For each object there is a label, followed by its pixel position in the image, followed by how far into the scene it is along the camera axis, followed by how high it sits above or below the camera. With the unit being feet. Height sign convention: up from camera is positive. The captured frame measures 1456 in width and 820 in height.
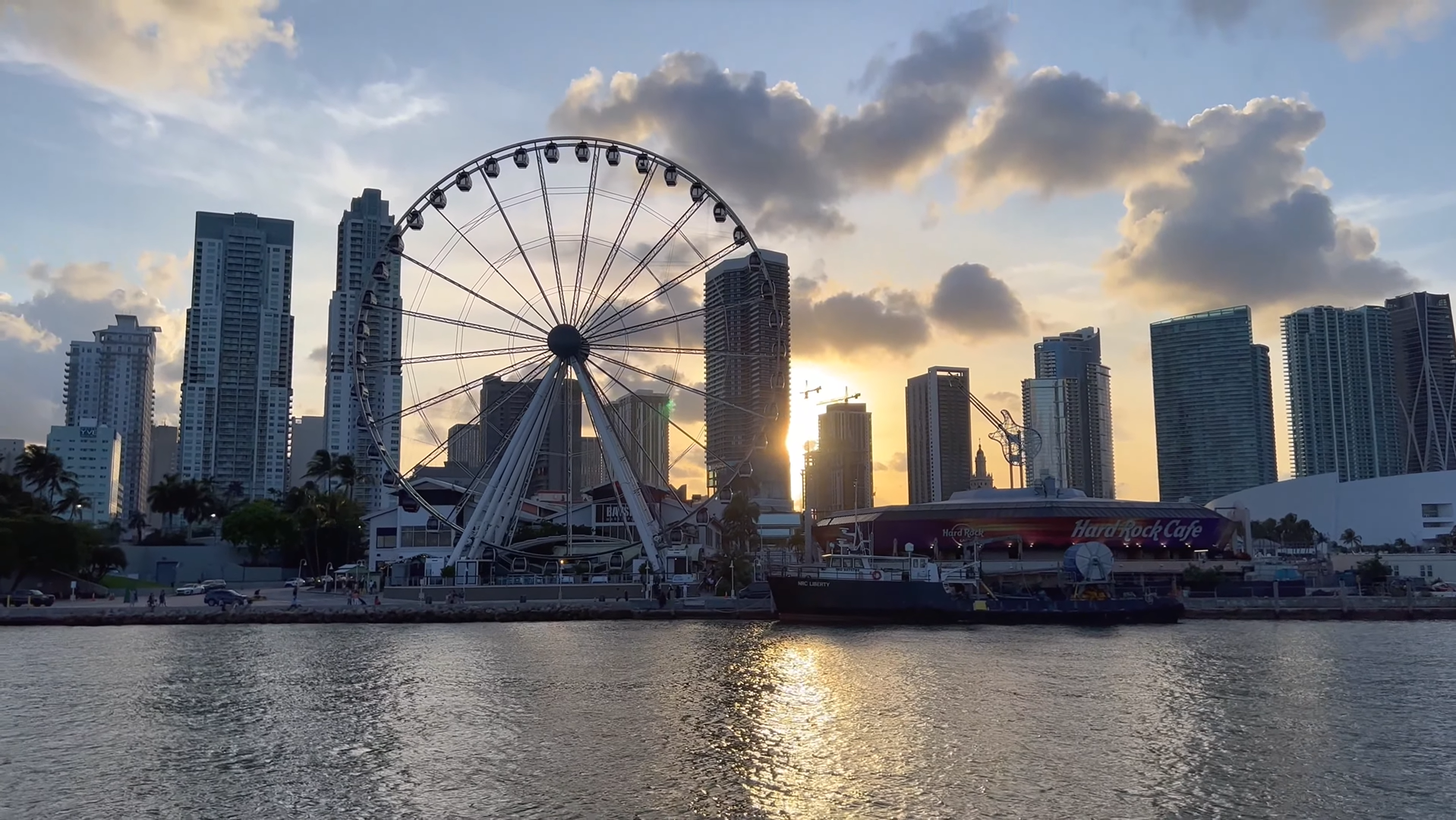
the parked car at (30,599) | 268.21 -11.11
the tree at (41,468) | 427.74 +32.30
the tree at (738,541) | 306.35 +1.79
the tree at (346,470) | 476.54 +34.09
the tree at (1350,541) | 596.70 +0.31
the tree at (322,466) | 486.38 +36.61
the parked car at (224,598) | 257.96 -10.88
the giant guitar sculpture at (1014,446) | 486.38 +43.23
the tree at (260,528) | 393.29 +8.38
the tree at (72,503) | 415.85 +19.31
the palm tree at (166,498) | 495.00 +23.69
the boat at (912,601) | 245.45 -12.57
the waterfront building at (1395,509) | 588.09 +17.23
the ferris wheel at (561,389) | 242.37 +35.86
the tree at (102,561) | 351.25 -2.84
